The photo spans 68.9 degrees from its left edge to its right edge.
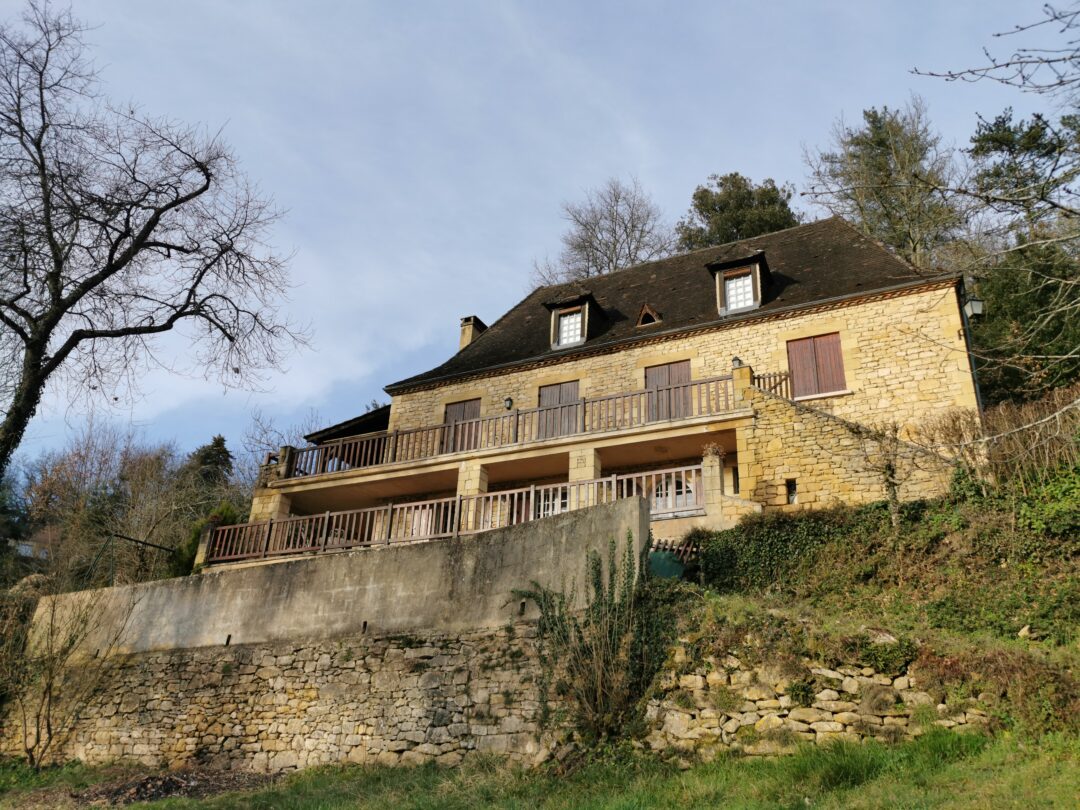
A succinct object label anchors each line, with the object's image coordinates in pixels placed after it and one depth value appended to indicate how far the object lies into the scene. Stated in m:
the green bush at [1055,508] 9.65
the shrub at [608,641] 8.38
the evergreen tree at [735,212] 27.33
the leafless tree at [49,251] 10.11
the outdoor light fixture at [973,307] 13.42
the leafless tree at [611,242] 29.78
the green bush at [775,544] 11.23
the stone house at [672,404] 13.06
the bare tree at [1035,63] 3.93
